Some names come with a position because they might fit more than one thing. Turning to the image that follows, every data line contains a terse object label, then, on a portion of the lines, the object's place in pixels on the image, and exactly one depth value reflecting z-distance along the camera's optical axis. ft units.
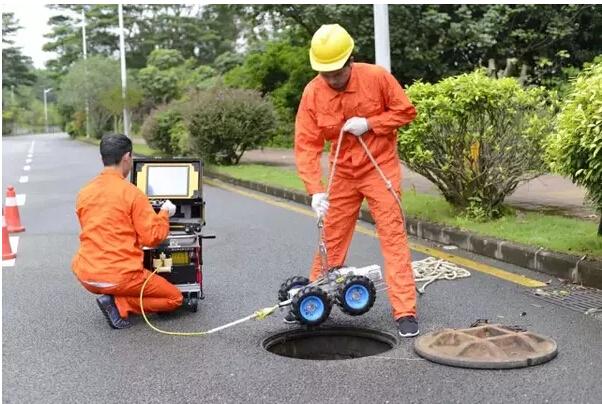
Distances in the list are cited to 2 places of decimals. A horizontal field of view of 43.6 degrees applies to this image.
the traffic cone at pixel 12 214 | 30.38
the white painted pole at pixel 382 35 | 32.73
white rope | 19.34
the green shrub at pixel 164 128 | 66.75
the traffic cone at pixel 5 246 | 24.85
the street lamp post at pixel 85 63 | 149.61
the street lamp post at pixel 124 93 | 107.86
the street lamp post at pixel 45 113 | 321.11
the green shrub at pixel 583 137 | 16.57
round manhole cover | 12.64
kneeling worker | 15.71
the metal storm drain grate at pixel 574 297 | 16.35
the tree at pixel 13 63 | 249.34
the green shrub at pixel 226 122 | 53.72
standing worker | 14.80
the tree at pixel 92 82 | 147.95
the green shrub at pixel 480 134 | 23.26
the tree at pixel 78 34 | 190.60
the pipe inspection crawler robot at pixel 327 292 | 14.57
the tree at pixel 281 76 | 85.92
